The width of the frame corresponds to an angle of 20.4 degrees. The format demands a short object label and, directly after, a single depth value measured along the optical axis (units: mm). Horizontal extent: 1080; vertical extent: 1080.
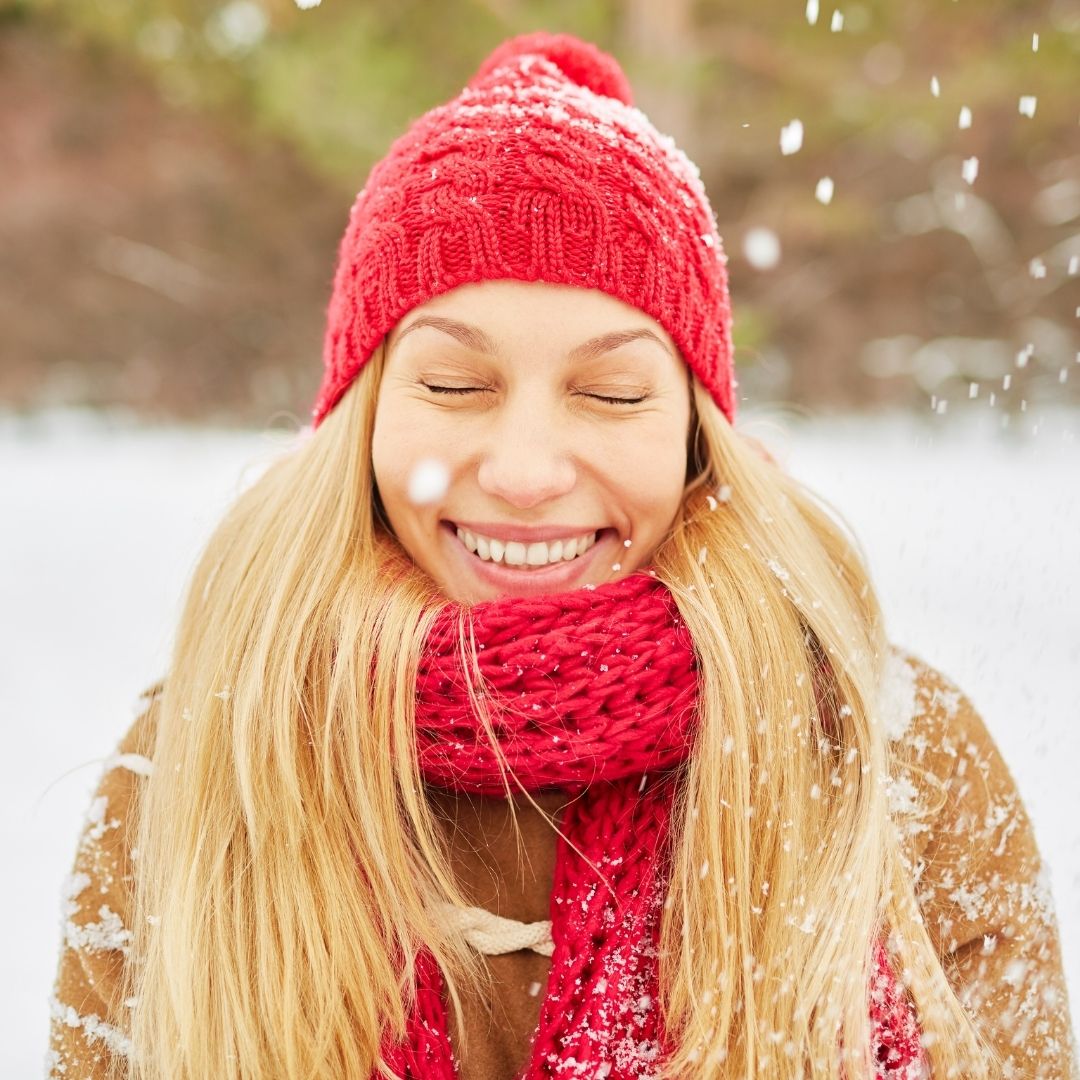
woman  1148
